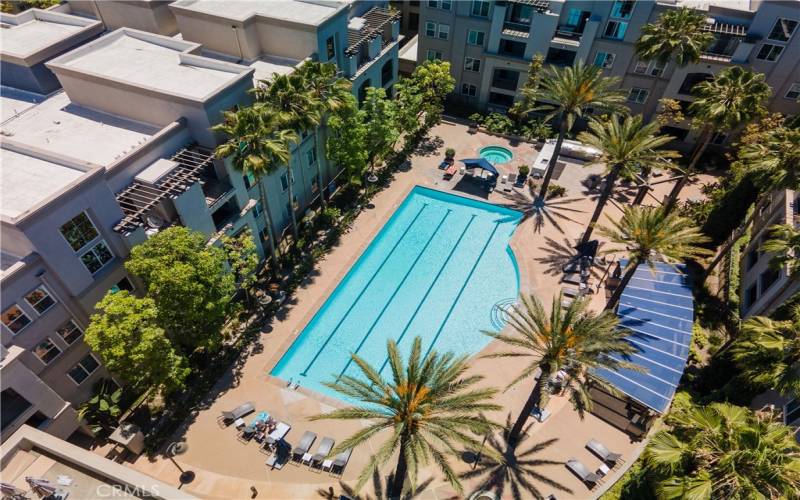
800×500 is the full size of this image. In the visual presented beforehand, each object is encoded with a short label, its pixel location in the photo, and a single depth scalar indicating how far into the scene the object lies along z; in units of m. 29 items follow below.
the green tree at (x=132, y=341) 24.22
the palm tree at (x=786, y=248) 26.02
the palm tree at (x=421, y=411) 21.22
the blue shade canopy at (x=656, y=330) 28.48
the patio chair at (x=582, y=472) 26.80
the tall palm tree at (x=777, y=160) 30.09
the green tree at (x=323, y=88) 33.66
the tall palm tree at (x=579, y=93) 39.28
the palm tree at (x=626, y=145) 35.38
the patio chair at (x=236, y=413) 29.44
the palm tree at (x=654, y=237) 28.70
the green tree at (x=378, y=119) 41.94
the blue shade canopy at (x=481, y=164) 46.69
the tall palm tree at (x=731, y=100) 33.91
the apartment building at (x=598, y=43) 44.62
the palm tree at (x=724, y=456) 18.08
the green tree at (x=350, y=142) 38.97
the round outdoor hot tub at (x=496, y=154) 52.59
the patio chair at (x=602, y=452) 27.66
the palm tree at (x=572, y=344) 23.44
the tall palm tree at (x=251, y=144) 29.22
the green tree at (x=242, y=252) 31.26
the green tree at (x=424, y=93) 49.88
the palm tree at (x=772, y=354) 22.58
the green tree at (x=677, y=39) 39.22
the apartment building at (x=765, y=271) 30.33
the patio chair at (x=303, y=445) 27.60
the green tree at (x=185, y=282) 25.80
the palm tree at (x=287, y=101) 31.84
